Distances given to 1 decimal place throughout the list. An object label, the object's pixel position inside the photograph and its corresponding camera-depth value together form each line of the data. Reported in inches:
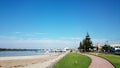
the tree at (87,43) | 1795.4
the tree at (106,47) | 1971.9
